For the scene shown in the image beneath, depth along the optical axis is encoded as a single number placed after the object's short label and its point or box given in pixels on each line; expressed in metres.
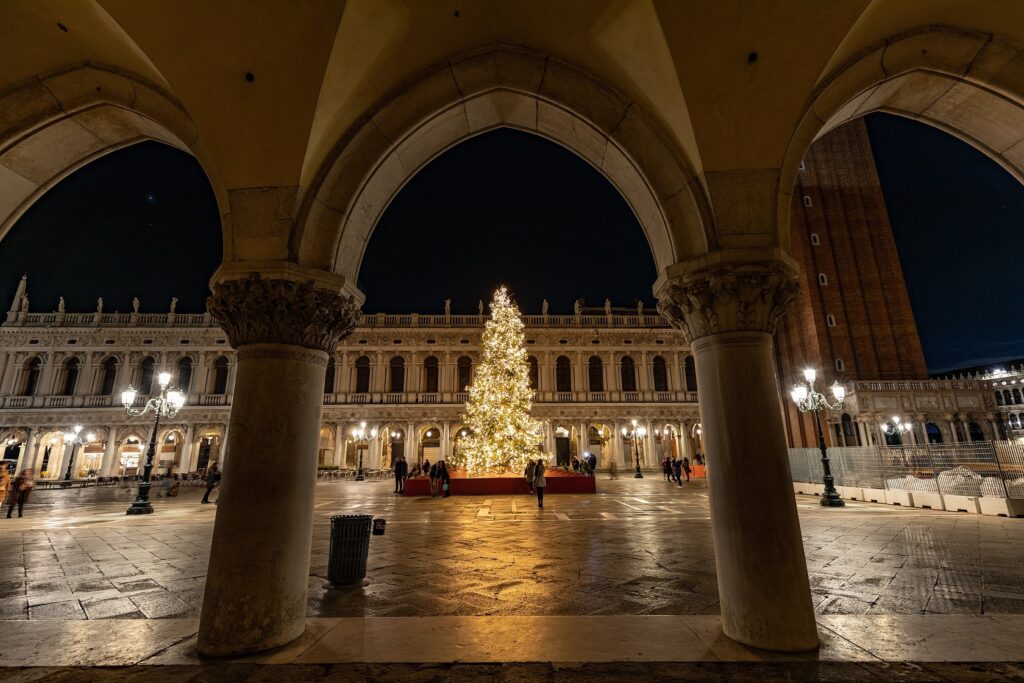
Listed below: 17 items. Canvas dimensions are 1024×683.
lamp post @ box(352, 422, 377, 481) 23.05
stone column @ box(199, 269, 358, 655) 2.79
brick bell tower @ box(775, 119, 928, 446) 25.50
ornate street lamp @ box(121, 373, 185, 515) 11.18
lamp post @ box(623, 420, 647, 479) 22.74
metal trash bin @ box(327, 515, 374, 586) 4.49
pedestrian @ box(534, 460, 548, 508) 10.57
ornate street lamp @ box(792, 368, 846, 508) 11.02
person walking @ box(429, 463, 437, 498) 14.05
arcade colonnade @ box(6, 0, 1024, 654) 2.92
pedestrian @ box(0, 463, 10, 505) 11.52
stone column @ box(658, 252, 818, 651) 2.75
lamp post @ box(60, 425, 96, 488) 24.19
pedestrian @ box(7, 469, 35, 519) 10.69
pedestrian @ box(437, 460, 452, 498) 13.76
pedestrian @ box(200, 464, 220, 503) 13.30
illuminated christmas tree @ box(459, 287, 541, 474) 15.90
